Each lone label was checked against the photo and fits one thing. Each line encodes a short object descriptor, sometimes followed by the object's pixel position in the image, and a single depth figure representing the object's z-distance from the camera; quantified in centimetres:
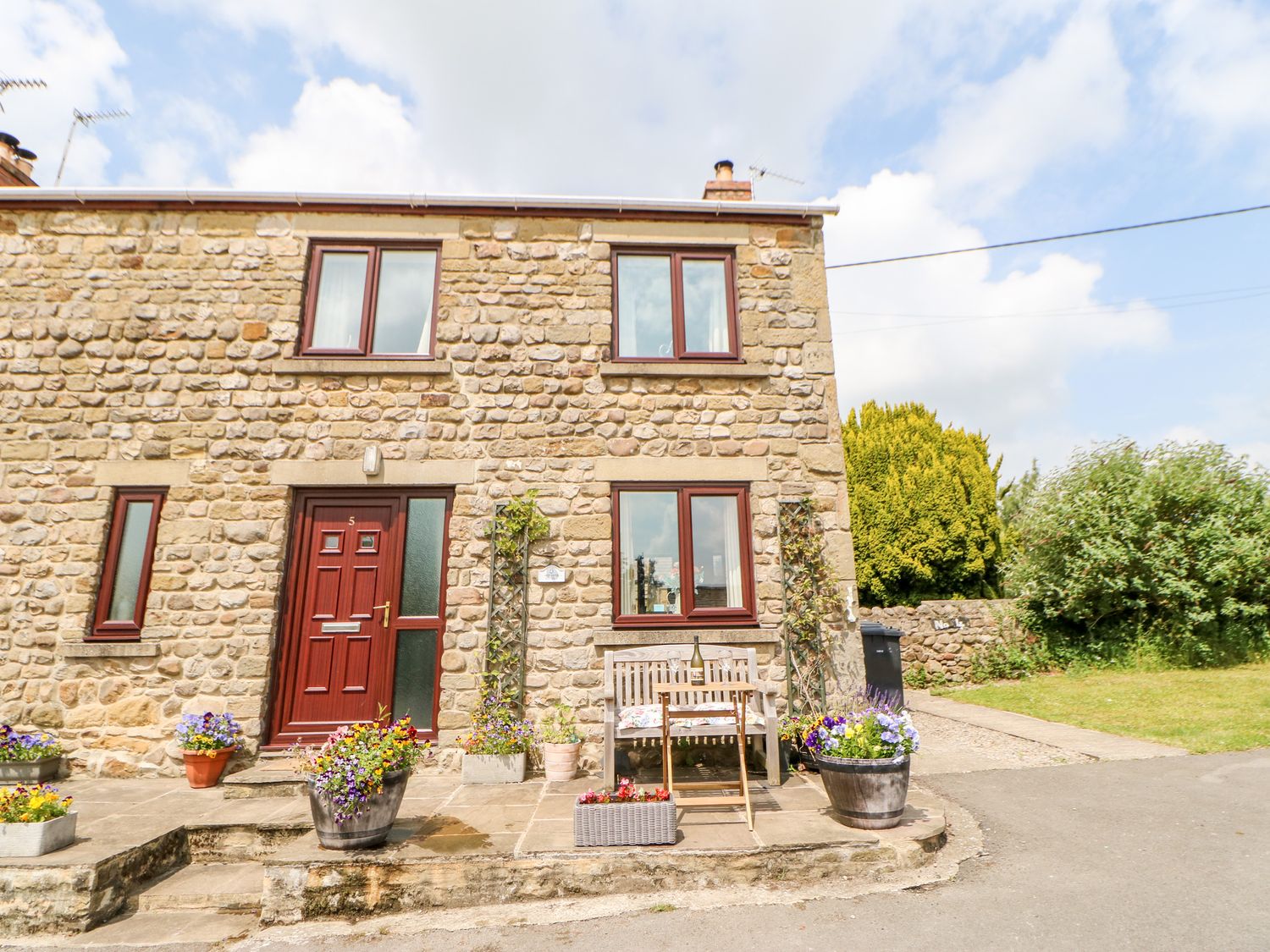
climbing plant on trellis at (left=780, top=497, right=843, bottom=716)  595
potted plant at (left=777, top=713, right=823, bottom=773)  567
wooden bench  546
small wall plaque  606
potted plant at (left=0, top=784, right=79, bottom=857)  368
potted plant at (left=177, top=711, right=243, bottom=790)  539
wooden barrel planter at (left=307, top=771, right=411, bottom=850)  372
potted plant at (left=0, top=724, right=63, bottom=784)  529
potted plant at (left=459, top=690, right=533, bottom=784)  540
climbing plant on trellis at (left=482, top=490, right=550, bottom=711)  584
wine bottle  456
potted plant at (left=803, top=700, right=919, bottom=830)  407
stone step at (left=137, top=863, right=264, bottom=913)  385
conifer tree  1282
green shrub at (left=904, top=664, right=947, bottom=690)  1155
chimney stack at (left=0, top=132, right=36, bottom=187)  723
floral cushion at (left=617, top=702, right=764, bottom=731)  486
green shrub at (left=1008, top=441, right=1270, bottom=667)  1048
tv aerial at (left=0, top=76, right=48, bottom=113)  754
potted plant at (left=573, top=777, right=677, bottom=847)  382
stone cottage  591
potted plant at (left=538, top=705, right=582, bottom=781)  546
